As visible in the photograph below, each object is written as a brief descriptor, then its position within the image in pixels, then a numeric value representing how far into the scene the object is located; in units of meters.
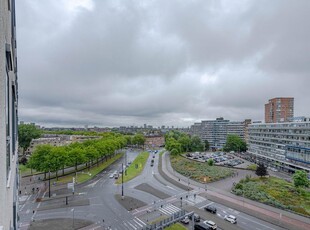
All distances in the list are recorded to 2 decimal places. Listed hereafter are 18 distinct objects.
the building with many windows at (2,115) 4.91
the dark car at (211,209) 33.33
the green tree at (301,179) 42.25
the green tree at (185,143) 102.00
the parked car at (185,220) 30.20
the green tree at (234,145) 104.86
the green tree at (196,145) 105.19
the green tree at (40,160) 46.71
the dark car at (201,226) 27.25
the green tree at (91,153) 58.95
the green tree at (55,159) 46.97
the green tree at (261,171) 52.03
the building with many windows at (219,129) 147.50
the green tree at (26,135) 82.06
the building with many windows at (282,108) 108.81
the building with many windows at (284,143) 58.97
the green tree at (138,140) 130.62
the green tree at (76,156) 52.44
